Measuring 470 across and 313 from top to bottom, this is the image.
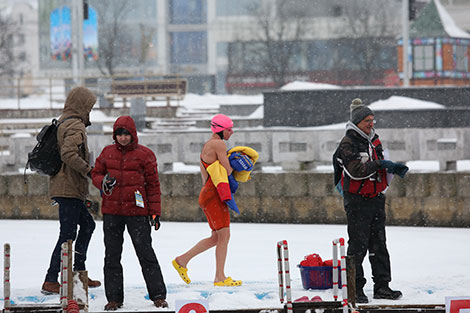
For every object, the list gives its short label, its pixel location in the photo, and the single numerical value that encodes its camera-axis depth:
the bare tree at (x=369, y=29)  88.62
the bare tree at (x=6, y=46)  119.56
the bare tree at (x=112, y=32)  101.94
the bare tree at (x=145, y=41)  103.69
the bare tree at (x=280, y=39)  91.81
